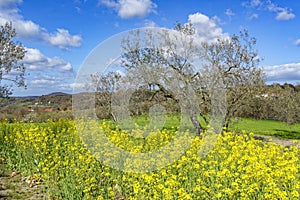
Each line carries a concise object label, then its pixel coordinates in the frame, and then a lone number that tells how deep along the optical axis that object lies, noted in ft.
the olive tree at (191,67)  45.42
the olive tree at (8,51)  54.03
